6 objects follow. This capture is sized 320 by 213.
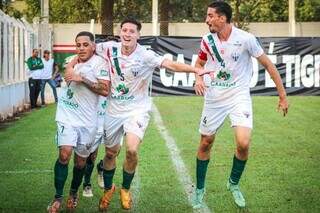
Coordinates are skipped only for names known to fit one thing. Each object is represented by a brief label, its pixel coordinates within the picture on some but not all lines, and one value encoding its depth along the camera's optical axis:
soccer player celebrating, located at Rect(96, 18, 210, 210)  14.52
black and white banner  53.56
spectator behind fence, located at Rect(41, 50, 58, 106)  44.75
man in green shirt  43.62
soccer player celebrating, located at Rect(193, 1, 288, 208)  14.98
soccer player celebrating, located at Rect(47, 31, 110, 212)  13.94
